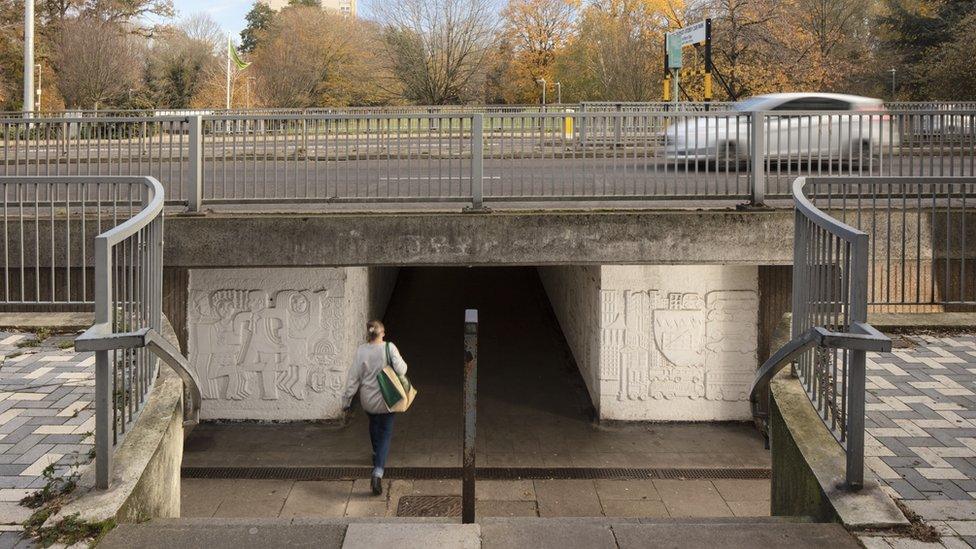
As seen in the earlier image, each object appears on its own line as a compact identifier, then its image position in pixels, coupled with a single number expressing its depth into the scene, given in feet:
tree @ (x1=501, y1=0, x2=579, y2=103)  205.57
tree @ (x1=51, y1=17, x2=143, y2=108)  126.11
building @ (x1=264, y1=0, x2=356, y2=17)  442.26
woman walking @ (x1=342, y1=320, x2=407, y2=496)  28.07
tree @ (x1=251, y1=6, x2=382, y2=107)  168.66
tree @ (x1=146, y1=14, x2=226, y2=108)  181.68
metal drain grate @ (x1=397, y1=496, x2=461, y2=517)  28.94
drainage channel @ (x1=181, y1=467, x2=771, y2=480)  32.76
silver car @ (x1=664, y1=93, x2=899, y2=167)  32.89
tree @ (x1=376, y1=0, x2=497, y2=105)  179.01
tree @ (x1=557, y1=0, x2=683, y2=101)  148.15
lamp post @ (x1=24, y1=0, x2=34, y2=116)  89.35
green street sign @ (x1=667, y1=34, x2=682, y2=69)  93.40
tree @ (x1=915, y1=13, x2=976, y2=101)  136.46
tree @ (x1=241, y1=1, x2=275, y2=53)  282.97
